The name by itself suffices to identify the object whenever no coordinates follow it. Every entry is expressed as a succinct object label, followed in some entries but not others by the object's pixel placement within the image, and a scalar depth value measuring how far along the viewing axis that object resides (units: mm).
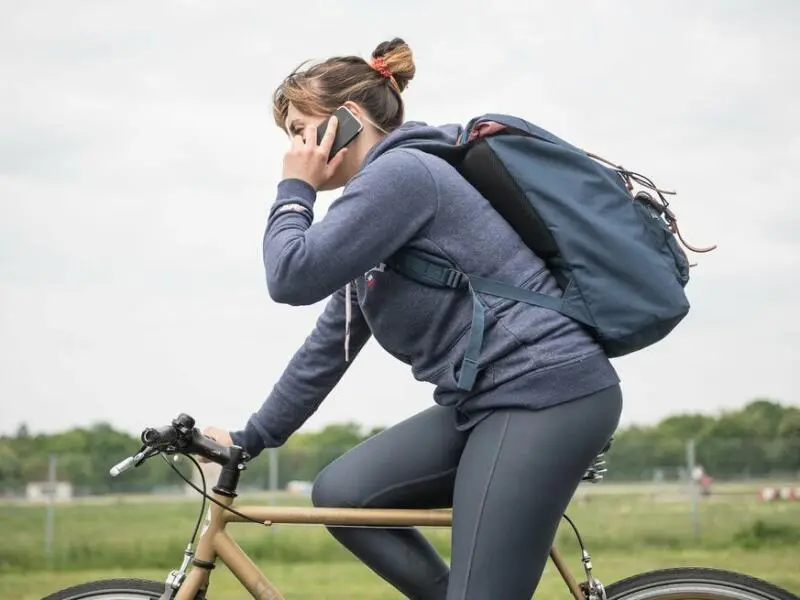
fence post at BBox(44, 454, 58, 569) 13400
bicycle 2590
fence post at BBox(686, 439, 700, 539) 15837
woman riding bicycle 2391
